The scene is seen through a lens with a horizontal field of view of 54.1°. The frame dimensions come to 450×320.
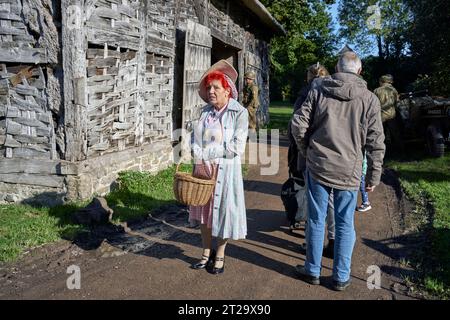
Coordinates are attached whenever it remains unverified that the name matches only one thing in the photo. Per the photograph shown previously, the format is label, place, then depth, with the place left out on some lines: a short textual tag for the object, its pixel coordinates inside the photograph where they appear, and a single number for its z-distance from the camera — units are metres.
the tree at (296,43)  20.73
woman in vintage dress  3.91
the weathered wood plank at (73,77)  5.57
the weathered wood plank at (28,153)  5.96
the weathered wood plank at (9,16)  5.74
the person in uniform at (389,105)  9.78
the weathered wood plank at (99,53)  5.88
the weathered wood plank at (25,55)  5.69
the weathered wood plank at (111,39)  5.88
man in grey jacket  3.63
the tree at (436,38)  13.98
